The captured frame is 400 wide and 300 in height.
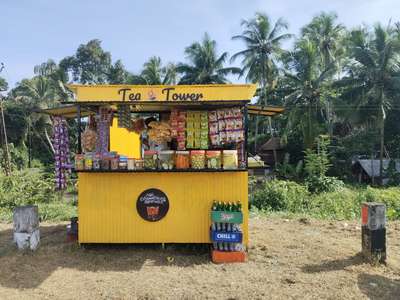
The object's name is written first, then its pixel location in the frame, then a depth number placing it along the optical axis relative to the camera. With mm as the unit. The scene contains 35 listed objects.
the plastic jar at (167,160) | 6838
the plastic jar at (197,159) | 6812
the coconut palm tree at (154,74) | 37719
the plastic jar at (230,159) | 6836
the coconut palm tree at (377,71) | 28922
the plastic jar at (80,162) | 6824
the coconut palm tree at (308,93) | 30750
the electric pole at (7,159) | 22039
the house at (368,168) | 29750
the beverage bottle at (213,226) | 6598
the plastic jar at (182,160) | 6844
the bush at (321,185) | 20109
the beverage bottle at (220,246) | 6497
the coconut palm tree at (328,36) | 38312
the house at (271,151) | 36062
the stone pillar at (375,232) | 6410
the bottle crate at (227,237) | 6441
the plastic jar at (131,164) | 6854
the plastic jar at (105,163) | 6860
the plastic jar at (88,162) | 6801
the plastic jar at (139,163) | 6887
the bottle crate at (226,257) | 6453
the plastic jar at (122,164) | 6851
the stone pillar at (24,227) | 6879
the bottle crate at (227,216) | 6559
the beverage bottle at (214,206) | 6688
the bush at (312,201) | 13141
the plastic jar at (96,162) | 6812
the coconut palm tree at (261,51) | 35062
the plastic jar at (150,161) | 6848
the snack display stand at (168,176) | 6762
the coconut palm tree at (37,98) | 42188
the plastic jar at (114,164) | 6843
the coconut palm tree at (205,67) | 36312
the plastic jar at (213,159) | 6824
